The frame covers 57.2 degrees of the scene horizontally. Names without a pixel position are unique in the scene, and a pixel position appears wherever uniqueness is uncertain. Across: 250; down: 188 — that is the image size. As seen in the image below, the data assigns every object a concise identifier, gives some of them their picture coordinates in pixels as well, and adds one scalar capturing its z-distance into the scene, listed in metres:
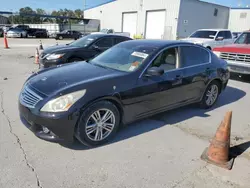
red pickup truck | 7.74
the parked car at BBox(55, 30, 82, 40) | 32.42
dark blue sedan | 3.15
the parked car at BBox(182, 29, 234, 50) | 13.31
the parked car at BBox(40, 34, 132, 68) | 7.78
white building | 27.17
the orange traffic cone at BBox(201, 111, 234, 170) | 3.13
